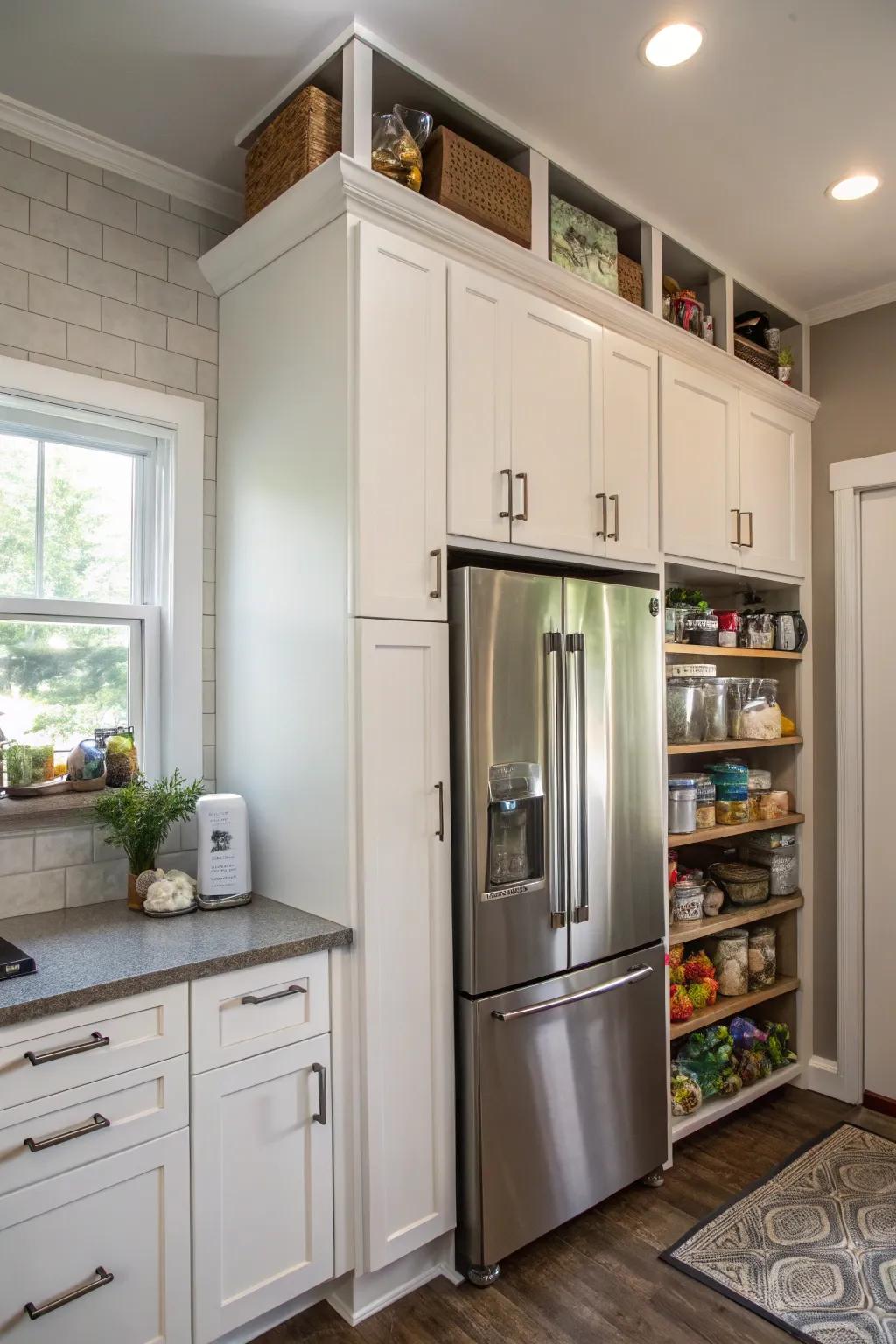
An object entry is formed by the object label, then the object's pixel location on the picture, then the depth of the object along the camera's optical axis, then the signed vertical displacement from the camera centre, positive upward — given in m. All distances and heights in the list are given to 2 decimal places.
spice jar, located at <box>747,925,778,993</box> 3.19 -1.03
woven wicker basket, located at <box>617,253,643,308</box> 2.61 +1.24
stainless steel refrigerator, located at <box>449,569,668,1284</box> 2.04 -0.56
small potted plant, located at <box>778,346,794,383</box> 3.24 +1.21
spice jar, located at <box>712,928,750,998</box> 3.06 -1.00
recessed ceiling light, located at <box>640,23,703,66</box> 1.85 +1.40
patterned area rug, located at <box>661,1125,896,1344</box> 2.00 -1.47
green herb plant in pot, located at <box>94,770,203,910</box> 2.06 -0.31
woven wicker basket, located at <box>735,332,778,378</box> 3.09 +1.20
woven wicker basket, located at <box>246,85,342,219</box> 1.96 +1.28
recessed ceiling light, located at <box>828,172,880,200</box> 2.43 +1.42
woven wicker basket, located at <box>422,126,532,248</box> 2.07 +1.24
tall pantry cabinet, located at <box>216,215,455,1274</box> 1.90 +0.00
